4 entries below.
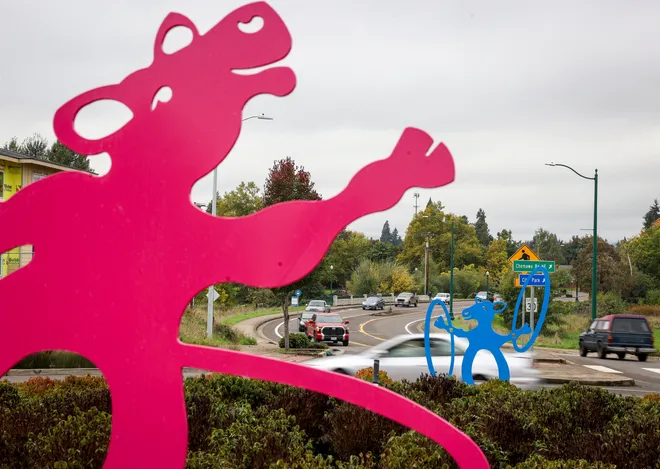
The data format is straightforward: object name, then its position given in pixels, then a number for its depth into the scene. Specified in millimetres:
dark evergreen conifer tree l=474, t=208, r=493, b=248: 135750
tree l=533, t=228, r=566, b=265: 124500
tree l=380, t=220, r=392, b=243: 195500
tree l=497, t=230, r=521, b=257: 118062
